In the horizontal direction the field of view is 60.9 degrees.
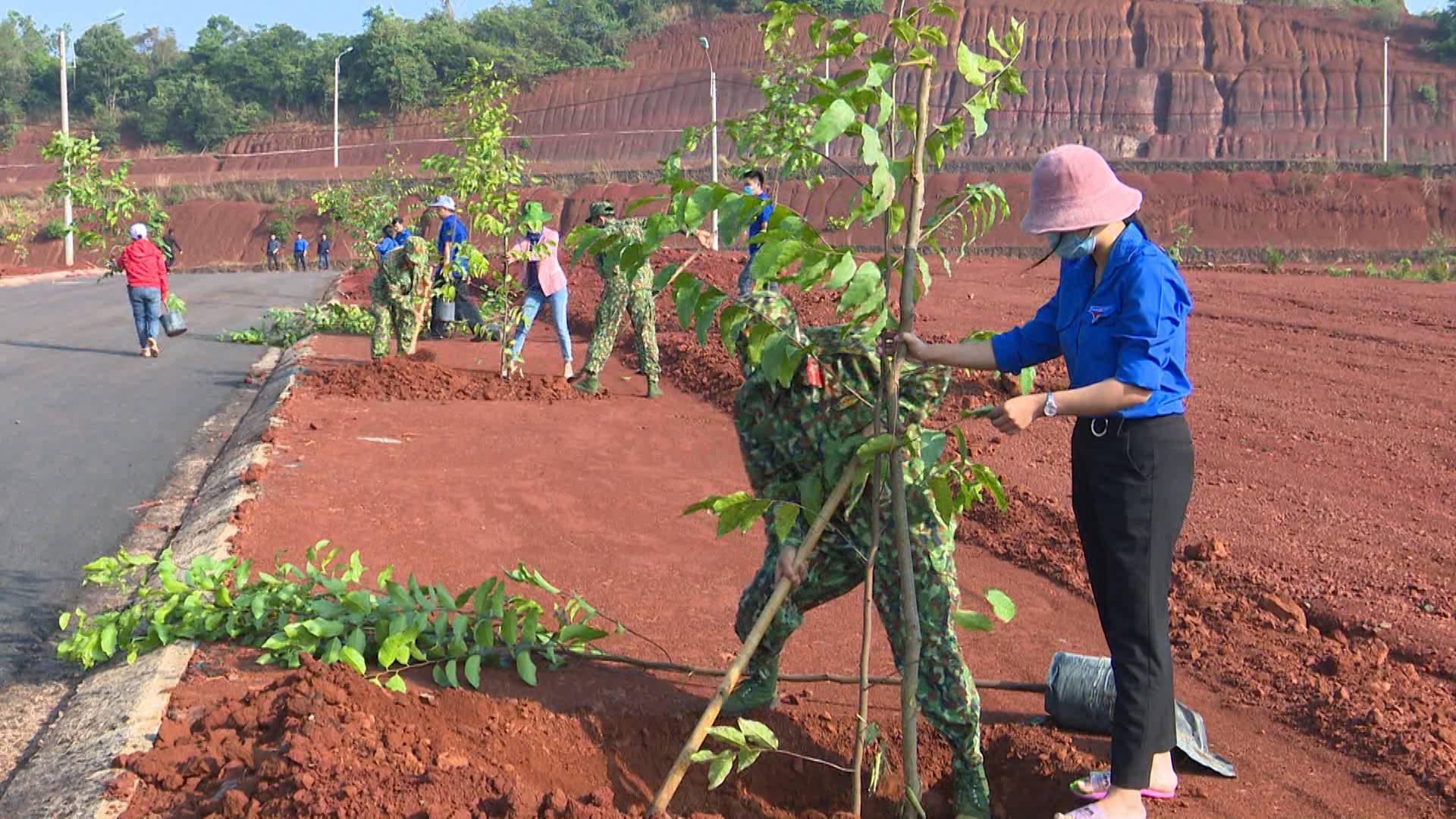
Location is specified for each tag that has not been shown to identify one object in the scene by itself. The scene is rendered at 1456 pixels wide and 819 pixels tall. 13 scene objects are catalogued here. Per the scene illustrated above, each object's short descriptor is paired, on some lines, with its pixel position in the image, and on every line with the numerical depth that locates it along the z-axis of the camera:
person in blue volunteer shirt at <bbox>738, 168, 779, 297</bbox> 10.05
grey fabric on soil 4.03
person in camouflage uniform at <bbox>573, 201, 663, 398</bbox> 10.59
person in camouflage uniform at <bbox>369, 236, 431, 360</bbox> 11.66
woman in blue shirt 3.08
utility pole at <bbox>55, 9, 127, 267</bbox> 32.58
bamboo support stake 3.12
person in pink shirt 10.97
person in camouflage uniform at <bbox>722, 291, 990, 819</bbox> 3.49
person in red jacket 13.91
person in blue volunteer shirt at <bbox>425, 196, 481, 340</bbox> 11.94
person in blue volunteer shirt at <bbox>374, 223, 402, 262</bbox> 13.93
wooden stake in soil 3.13
